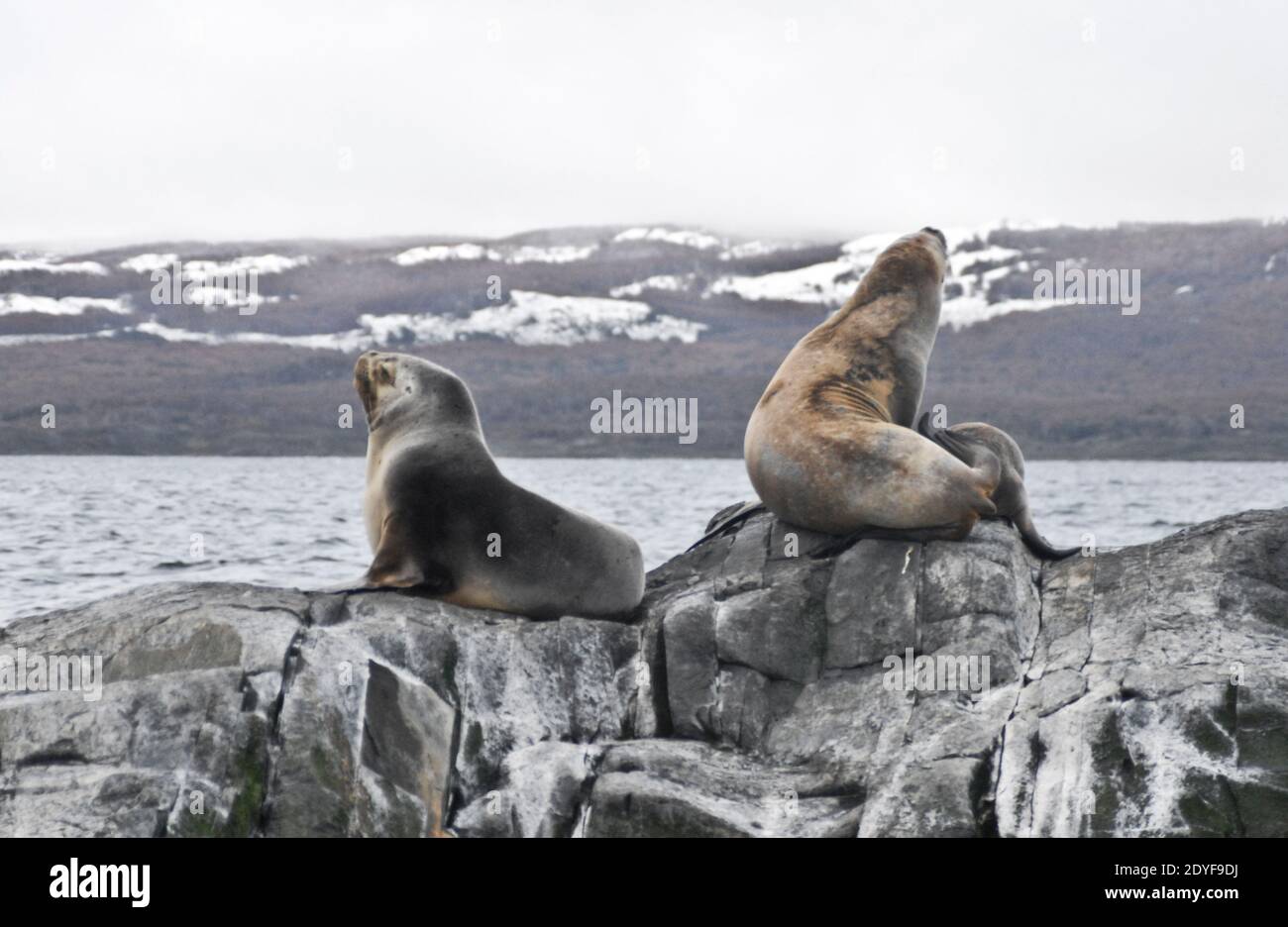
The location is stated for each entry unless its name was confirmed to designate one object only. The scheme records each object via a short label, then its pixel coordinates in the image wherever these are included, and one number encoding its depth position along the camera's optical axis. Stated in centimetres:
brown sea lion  923
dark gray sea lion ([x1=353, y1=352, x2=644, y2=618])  881
